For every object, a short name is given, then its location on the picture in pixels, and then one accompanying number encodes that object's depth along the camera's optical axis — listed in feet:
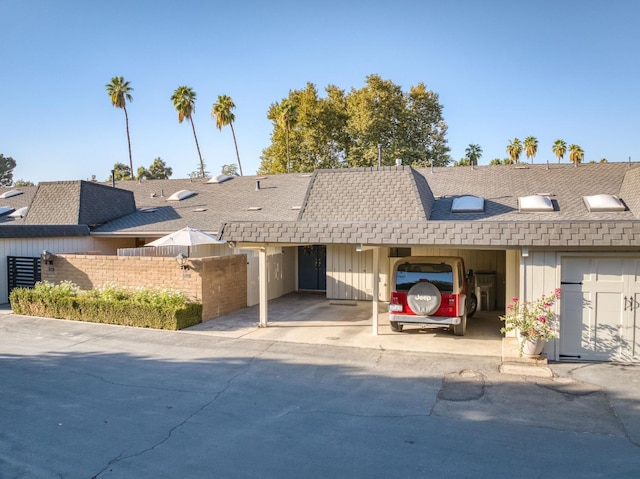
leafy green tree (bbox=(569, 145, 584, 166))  154.30
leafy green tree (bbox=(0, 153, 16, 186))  208.13
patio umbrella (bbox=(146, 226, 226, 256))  45.03
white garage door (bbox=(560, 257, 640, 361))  28.27
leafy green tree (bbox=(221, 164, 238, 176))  274.18
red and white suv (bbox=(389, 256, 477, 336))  33.83
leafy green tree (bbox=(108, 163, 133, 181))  167.73
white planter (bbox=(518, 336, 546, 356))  28.25
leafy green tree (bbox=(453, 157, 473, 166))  157.48
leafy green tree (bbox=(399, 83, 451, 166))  108.47
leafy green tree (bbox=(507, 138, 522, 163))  172.35
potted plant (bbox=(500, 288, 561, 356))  28.17
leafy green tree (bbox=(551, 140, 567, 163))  168.14
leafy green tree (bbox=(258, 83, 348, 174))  116.37
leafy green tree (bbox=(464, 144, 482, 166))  173.96
